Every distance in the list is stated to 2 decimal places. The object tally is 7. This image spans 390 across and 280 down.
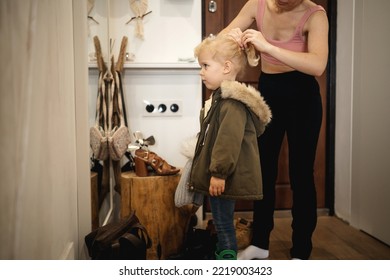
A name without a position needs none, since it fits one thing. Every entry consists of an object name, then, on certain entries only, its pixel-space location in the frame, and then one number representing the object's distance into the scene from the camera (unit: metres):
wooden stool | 1.44
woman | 1.17
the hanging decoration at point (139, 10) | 1.47
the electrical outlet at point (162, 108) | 1.70
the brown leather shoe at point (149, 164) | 1.46
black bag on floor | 1.02
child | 1.12
